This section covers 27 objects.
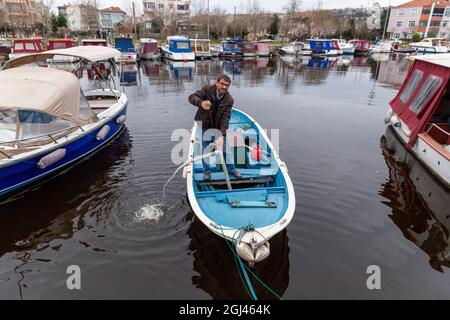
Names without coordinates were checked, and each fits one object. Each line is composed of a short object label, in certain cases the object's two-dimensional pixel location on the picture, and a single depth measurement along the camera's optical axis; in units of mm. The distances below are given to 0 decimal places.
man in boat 6742
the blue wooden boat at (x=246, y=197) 4844
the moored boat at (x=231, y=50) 47156
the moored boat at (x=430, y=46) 50750
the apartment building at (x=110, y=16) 99562
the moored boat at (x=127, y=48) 37191
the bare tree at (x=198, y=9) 80412
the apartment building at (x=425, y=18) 73375
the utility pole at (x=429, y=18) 70625
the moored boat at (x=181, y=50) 40969
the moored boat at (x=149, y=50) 42725
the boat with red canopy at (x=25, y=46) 31872
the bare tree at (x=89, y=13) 64544
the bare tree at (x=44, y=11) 51875
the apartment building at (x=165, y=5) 108312
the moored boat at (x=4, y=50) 31106
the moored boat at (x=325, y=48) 52125
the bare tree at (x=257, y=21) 74188
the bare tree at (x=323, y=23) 74000
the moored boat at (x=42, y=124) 7594
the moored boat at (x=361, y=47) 57062
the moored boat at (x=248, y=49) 49500
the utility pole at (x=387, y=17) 75231
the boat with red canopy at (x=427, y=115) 9156
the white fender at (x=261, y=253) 4699
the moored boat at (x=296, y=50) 54875
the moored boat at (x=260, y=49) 50156
